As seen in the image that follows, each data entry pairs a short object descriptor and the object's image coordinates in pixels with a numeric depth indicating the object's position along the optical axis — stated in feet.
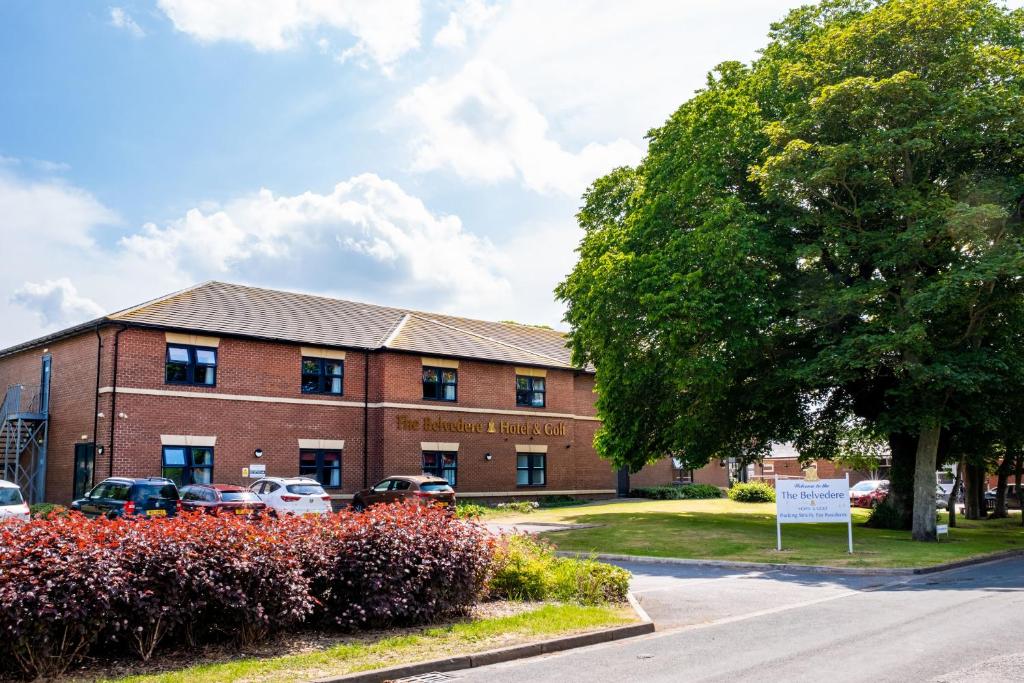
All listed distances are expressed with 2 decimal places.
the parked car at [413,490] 89.92
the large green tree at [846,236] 70.13
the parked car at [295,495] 80.64
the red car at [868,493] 136.77
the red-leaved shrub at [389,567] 33.04
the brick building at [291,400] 91.71
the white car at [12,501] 65.67
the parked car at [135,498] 69.92
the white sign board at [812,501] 64.54
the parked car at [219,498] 70.49
